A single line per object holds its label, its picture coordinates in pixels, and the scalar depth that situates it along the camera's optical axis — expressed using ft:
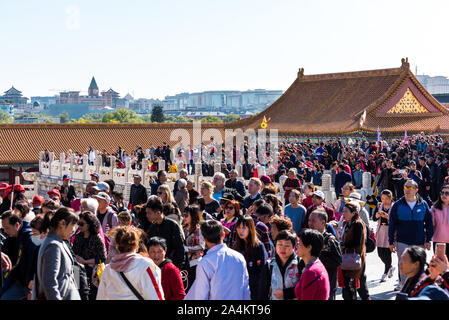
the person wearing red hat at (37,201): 30.45
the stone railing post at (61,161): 92.89
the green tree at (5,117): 485.15
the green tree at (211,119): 334.24
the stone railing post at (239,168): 57.90
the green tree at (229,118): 471.13
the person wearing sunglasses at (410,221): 26.63
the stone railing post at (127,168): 74.33
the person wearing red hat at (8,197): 32.70
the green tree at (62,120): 498.48
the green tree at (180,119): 491.39
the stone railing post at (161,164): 69.55
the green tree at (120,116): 356.63
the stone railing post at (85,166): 85.49
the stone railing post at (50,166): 97.35
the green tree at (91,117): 631.73
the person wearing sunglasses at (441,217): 28.04
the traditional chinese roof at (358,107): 116.98
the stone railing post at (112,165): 79.05
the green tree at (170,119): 494.75
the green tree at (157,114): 263.90
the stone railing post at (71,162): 88.84
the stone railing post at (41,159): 100.73
